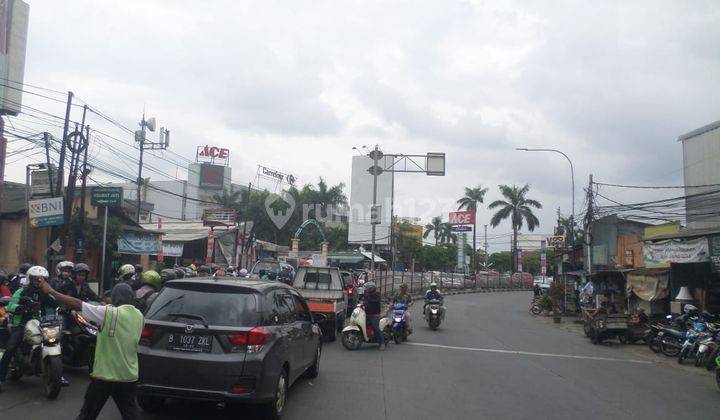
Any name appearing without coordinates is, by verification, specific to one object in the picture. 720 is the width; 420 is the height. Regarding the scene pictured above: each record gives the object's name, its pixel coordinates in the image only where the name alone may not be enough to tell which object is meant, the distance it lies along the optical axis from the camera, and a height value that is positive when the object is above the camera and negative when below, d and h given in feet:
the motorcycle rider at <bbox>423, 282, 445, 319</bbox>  63.57 -3.40
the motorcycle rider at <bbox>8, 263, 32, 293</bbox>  37.22 -1.80
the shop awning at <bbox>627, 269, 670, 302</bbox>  64.01 -1.52
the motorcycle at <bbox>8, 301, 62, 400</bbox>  23.99 -4.35
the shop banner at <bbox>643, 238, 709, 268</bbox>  54.80 +2.04
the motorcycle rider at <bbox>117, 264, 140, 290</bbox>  28.85 -0.84
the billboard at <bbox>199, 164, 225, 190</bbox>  276.00 +40.44
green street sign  61.21 +6.50
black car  19.66 -3.13
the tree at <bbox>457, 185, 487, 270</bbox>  231.71 +27.50
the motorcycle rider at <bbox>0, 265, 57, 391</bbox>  24.70 -2.68
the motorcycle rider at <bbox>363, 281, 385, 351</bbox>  44.34 -3.51
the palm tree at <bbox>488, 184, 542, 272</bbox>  214.69 +22.13
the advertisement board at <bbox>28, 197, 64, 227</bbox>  57.88 +4.47
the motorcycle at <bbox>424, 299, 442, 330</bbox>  62.49 -5.29
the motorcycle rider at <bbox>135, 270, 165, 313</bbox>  31.83 -1.68
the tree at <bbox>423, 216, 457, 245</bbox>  302.45 +18.77
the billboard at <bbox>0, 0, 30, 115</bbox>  91.15 +33.65
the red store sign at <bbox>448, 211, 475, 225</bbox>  225.97 +19.59
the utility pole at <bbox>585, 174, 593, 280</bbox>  80.12 +6.34
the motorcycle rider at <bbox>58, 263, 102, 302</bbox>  29.69 -1.59
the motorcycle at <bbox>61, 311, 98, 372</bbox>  27.20 -4.23
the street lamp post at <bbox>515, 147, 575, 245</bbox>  90.02 +8.41
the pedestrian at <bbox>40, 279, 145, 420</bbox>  16.01 -2.94
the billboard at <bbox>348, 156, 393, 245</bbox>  176.76 +21.71
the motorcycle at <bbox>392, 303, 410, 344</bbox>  49.95 -5.20
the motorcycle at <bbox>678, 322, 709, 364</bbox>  45.37 -5.56
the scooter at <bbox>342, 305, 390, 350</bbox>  44.24 -5.38
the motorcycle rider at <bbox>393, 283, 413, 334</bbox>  51.19 -3.71
